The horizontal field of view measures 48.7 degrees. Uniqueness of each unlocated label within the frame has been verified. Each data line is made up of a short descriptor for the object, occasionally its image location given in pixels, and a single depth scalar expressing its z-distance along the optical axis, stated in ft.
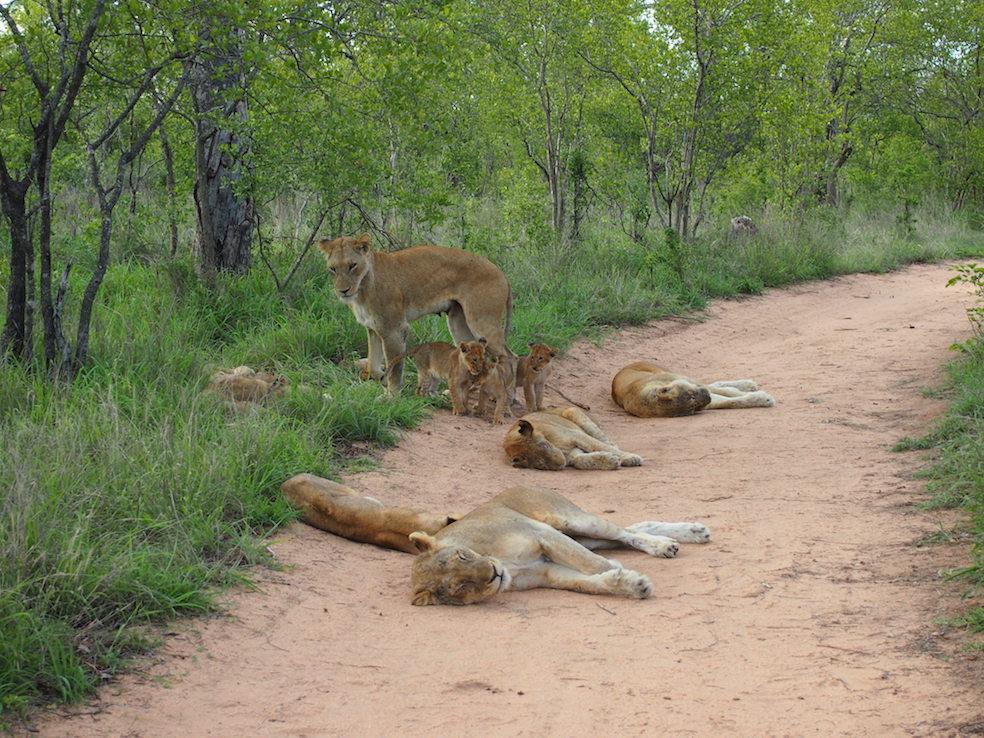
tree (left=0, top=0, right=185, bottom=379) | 23.36
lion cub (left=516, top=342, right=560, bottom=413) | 29.43
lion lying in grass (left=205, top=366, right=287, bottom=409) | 24.29
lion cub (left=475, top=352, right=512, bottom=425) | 28.76
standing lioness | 28.84
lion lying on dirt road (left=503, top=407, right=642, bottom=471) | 24.80
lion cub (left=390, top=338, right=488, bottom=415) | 27.94
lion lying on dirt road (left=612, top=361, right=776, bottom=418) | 30.60
